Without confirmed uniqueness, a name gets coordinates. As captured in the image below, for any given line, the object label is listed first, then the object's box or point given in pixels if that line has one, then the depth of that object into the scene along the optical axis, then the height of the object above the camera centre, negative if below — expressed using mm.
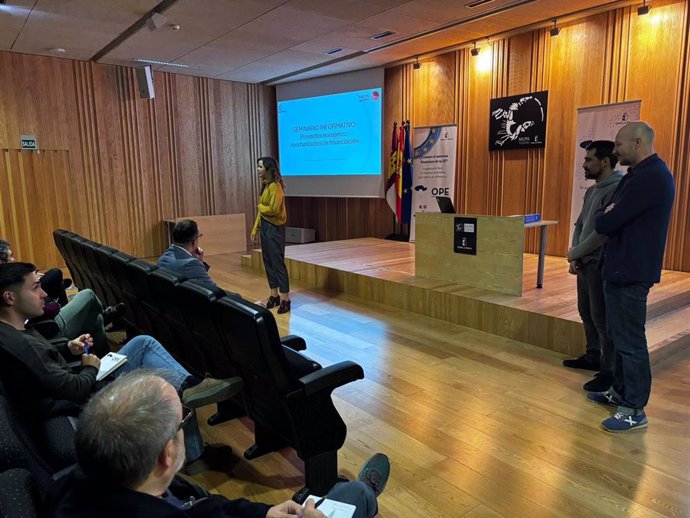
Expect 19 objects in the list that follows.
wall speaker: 7742 +1573
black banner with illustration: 6391 +717
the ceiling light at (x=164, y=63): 7621 +1864
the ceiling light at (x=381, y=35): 6289 +1816
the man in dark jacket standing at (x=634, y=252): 2520 -392
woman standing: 4941 -471
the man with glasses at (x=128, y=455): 976 -532
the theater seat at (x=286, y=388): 1853 -795
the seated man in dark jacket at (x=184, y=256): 3197 -457
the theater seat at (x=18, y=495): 968 -602
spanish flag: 7973 +120
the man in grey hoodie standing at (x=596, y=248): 3100 -446
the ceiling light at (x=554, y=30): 5875 +1689
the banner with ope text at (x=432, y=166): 7406 +189
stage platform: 3924 -1108
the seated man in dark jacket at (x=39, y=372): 1793 -697
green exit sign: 7203 +651
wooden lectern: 4500 -724
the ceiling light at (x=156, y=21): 5364 +1740
